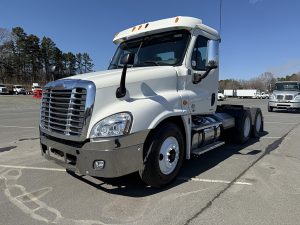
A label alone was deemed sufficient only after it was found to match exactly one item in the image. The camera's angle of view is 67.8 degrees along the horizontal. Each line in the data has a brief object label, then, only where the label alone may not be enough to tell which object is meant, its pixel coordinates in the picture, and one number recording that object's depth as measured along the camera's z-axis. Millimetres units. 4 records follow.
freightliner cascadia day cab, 3108
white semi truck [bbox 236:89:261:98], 61688
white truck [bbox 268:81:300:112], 15072
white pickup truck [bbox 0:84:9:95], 43200
